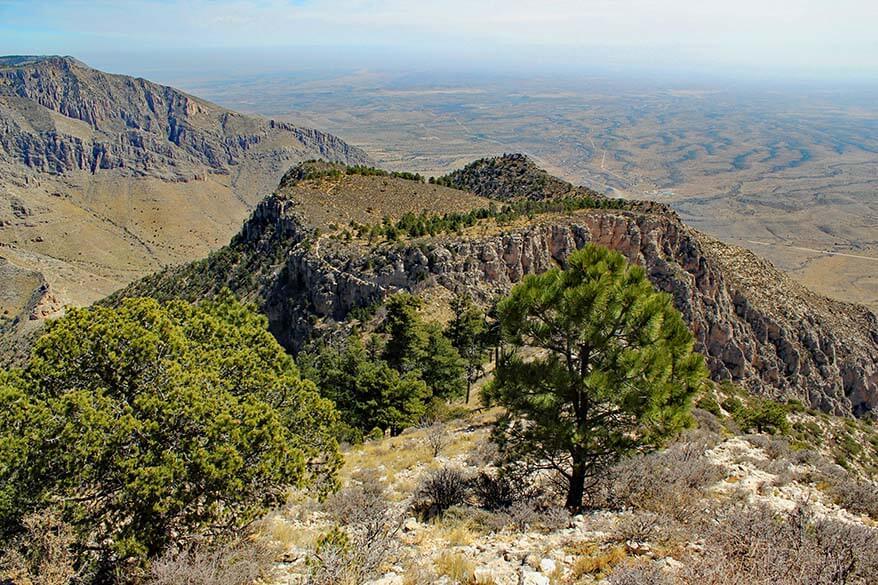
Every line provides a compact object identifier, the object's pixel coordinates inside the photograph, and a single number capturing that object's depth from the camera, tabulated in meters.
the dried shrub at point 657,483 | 9.48
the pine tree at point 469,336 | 35.38
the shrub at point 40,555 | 7.14
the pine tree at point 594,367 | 9.35
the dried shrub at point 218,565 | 6.91
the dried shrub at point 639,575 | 6.20
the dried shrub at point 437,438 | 16.65
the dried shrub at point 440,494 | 11.05
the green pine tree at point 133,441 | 7.31
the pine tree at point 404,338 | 32.62
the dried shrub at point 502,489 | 11.14
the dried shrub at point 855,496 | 10.06
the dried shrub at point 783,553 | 6.14
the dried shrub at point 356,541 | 7.04
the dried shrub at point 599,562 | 7.21
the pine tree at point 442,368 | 31.98
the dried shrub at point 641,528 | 7.94
